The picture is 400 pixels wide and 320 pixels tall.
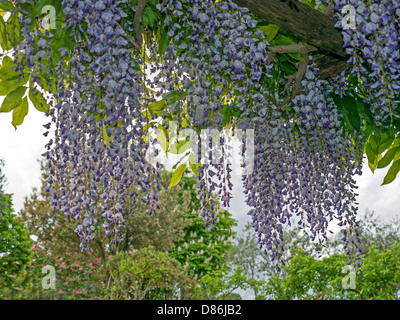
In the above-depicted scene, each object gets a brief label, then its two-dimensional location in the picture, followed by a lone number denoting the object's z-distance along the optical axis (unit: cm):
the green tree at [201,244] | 1359
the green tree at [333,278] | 591
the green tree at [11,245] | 1002
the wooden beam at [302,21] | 201
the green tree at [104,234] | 1202
